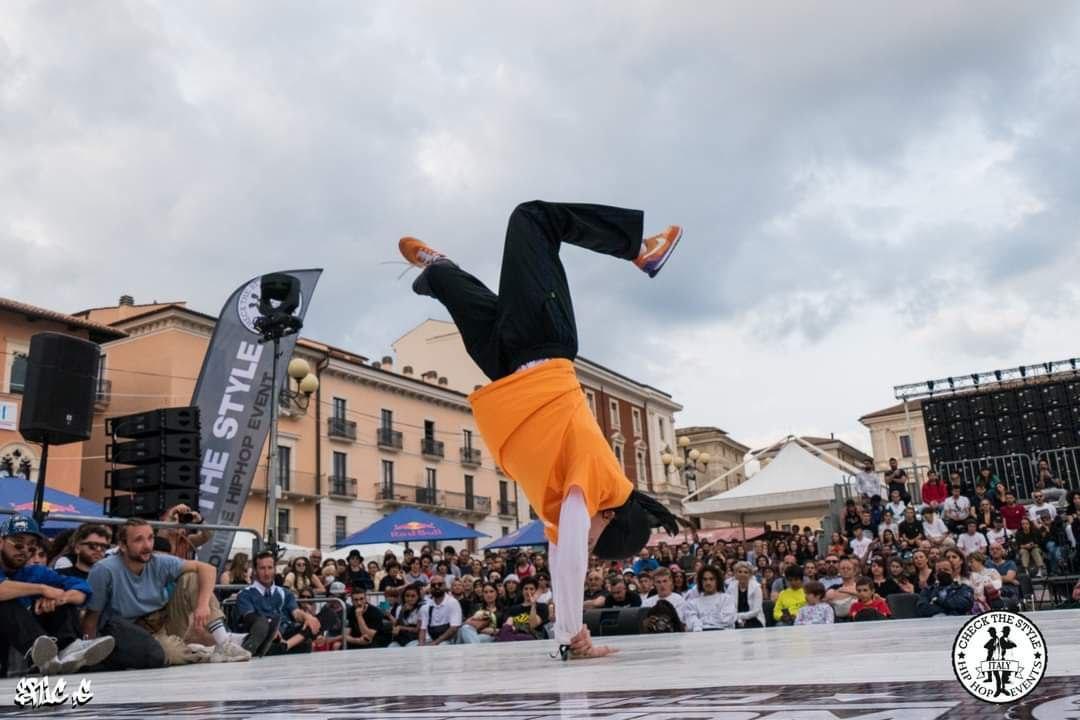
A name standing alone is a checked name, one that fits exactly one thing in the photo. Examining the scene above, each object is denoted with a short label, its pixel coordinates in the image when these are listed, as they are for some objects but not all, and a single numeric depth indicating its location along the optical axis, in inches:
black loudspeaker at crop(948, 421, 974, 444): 1122.7
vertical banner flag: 458.9
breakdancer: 140.3
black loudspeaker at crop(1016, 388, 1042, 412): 1095.0
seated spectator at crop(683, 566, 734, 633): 340.2
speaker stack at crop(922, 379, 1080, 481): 1083.3
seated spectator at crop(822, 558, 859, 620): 346.3
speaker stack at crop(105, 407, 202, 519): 340.5
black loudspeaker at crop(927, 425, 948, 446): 1132.5
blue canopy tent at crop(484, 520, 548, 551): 703.7
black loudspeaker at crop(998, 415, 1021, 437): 1093.1
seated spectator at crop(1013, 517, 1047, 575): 430.3
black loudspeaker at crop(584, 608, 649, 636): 327.9
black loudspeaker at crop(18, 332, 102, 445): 292.8
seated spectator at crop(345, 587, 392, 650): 413.1
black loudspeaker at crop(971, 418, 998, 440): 1103.0
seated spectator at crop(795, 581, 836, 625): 333.4
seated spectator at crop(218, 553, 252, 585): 358.0
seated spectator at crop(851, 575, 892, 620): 331.0
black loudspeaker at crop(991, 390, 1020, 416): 1088.8
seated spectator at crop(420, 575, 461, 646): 402.6
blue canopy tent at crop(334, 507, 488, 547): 721.0
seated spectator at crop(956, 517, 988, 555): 442.6
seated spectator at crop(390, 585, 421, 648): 414.6
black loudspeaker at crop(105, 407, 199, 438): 347.3
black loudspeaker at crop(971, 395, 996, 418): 1097.4
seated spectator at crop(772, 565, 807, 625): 361.1
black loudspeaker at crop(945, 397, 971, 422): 1111.0
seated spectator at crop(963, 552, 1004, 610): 330.0
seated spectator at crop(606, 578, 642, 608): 377.7
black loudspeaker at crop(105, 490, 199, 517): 338.6
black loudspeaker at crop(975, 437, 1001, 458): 1101.7
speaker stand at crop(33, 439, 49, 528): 265.9
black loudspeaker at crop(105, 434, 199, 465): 343.6
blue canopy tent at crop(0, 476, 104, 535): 443.9
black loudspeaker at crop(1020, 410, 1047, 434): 1090.7
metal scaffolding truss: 1154.0
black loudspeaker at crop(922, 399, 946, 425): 1126.4
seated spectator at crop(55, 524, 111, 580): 245.4
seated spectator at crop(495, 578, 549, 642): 385.1
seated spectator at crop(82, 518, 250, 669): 209.3
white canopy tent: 624.4
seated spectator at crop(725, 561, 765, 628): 355.3
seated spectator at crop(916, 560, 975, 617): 320.5
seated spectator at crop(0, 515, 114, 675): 200.2
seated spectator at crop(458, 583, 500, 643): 397.1
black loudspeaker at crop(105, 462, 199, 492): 340.8
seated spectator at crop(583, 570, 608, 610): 399.9
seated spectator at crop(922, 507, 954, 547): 473.1
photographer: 284.5
